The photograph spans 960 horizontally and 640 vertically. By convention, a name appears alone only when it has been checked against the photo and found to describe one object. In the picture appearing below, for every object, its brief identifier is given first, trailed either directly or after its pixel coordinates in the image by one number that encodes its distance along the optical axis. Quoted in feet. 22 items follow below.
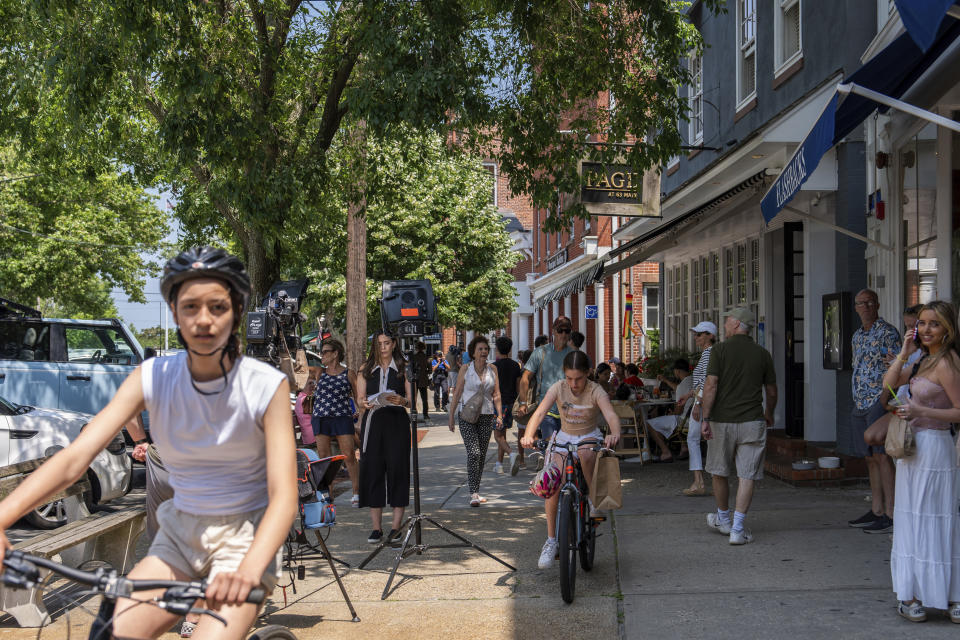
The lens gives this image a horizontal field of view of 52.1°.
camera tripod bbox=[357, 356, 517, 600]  23.12
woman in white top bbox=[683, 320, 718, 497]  33.50
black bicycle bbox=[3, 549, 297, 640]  8.13
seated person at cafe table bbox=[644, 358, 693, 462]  43.39
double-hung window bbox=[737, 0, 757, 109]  47.26
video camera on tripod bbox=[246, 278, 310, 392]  27.71
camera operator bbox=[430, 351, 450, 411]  87.40
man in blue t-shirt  36.19
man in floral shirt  25.54
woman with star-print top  32.78
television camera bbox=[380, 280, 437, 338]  26.17
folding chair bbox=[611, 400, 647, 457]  43.04
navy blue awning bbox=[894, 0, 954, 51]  15.49
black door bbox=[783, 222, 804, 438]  45.24
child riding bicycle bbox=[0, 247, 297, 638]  9.20
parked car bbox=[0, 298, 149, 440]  42.39
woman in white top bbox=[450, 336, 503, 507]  33.71
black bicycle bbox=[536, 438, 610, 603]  19.62
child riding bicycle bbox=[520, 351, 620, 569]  22.16
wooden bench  16.69
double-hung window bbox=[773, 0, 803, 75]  42.11
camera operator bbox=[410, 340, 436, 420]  65.87
